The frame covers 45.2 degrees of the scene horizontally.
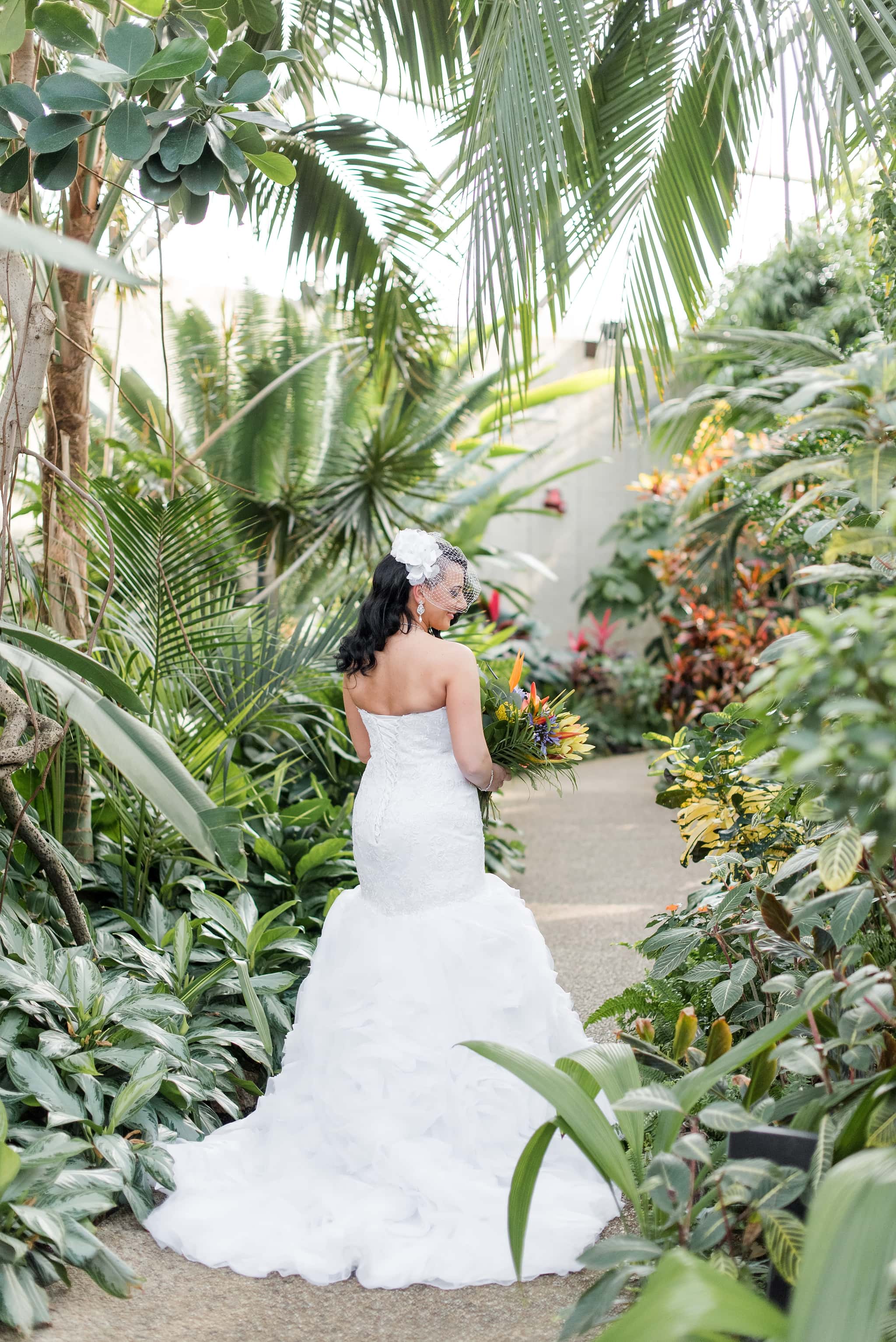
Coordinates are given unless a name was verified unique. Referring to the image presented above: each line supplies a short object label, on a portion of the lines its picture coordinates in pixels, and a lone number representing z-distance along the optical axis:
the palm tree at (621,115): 2.75
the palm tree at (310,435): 5.79
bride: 2.29
